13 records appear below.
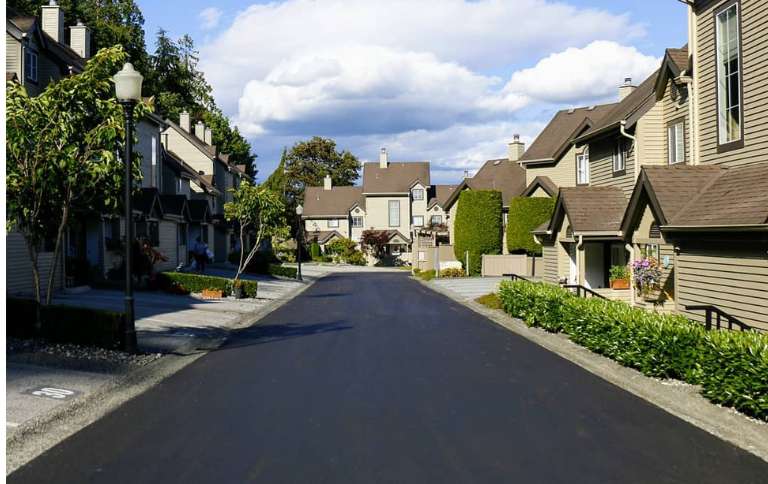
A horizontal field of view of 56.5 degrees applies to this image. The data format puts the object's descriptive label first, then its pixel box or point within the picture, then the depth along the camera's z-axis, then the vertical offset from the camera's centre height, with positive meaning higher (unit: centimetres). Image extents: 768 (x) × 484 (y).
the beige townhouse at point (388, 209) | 7869 +421
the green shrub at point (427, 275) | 4659 -199
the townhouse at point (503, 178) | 5459 +532
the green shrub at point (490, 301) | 2512 -209
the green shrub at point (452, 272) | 4698 -179
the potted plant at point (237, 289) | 2768 -158
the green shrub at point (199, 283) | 2808 -131
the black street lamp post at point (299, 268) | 4388 -128
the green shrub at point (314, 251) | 7844 -36
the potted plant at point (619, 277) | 2566 -127
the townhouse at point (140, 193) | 2309 +356
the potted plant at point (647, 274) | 2052 -93
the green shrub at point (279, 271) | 4644 -148
